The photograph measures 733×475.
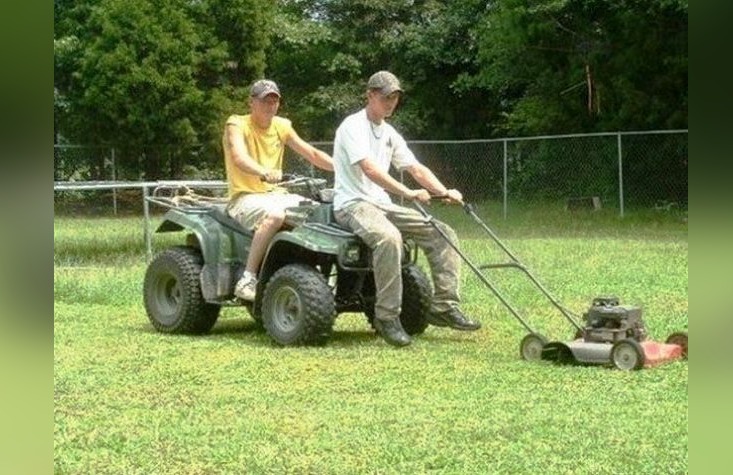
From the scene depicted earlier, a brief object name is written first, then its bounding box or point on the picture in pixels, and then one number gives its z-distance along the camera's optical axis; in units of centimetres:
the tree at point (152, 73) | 2236
